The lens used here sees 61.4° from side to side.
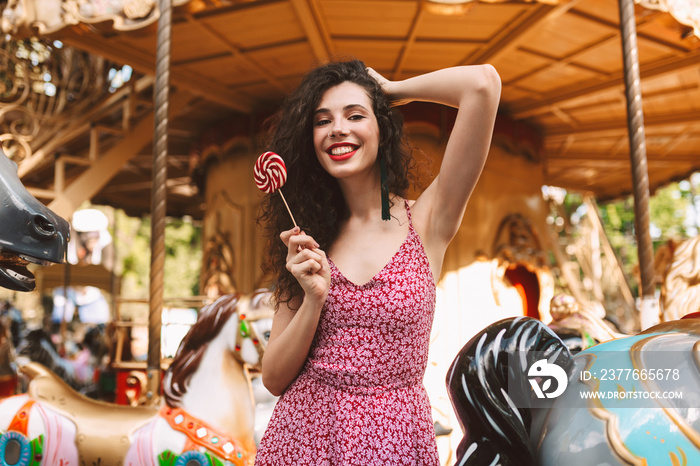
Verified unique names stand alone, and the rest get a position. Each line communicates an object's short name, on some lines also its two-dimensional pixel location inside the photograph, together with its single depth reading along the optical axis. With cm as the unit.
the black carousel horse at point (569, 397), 129
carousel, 142
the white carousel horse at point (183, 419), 325
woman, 139
